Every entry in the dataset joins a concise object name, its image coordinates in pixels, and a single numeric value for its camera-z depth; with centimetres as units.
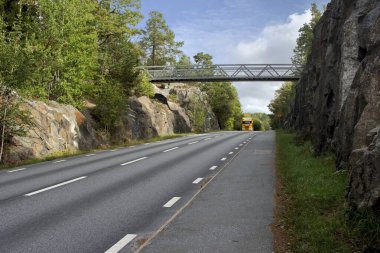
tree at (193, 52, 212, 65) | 10246
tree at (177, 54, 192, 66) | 9931
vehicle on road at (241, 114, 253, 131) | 8219
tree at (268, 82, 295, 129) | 7544
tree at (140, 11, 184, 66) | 7412
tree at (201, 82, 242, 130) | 8675
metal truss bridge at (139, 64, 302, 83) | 5019
